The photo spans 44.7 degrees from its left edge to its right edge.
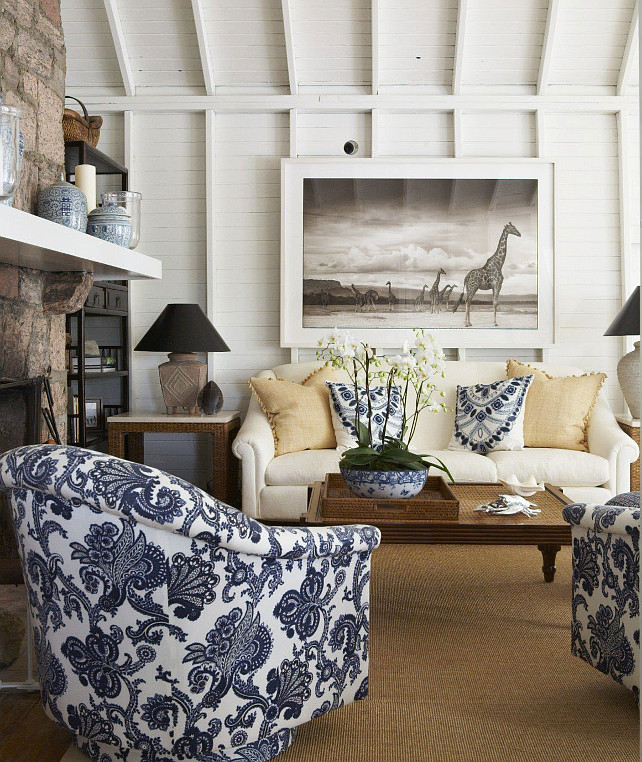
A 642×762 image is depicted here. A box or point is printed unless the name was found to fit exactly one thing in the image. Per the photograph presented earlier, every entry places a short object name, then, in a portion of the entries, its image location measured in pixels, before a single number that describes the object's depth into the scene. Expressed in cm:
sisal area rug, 213
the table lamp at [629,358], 454
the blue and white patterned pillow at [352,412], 446
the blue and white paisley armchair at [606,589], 218
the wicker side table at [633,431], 430
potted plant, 301
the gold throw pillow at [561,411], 455
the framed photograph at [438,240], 510
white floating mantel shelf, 237
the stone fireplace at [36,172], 291
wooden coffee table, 287
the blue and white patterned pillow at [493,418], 452
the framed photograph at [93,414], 482
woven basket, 439
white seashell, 335
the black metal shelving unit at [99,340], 443
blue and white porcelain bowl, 301
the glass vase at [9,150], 236
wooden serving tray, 293
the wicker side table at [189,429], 462
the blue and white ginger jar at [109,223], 323
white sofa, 420
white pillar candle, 335
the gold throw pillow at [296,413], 453
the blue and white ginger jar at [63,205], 296
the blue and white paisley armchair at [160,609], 173
